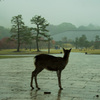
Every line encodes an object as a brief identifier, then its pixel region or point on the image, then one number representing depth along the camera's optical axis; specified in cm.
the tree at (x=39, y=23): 7850
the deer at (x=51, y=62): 764
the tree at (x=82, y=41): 12180
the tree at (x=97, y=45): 11362
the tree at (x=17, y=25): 7850
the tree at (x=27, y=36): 7938
